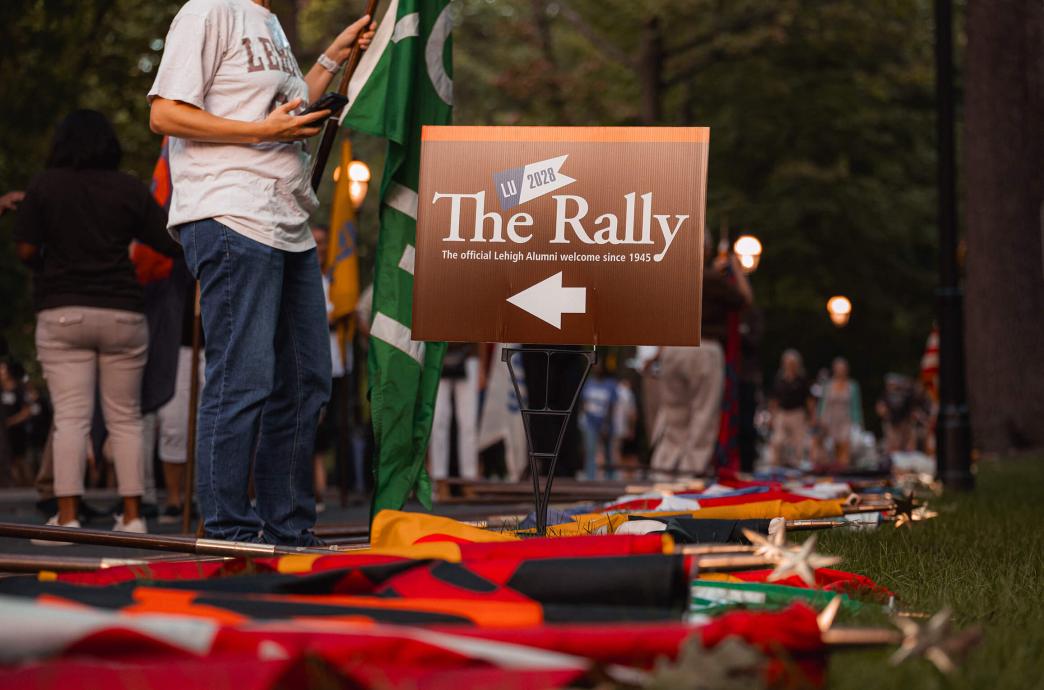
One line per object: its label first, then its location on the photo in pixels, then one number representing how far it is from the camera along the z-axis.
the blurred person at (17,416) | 20.52
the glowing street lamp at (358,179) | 13.09
